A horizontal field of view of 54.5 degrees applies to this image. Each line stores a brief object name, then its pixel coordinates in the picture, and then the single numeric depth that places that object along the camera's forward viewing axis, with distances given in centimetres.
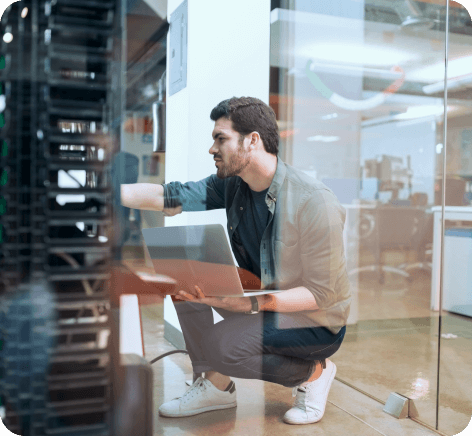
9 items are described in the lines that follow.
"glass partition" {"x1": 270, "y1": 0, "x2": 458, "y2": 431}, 187
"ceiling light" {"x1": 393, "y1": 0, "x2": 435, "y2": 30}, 246
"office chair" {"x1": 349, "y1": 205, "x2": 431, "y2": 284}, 301
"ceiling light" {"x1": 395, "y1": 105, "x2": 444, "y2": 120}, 259
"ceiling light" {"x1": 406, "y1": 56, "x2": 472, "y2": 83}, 195
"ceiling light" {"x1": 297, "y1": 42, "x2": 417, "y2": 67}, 205
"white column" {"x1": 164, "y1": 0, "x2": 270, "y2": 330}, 121
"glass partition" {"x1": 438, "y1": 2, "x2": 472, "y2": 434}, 189
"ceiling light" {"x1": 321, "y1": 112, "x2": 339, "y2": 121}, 231
